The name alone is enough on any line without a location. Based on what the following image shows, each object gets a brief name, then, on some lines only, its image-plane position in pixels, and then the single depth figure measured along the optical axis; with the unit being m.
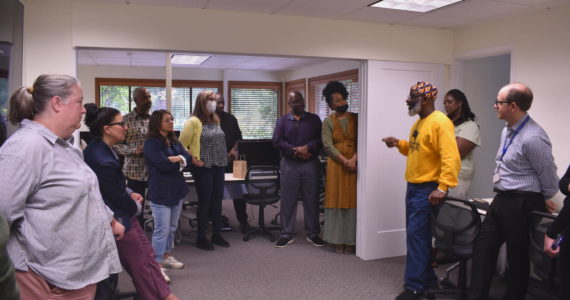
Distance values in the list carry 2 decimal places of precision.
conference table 4.69
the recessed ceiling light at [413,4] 3.38
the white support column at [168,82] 4.73
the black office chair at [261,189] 4.68
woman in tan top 4.21
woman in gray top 1.41
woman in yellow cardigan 4.10
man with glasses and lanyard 2.49
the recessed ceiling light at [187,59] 7.30
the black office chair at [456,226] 2.78
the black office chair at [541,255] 2.46
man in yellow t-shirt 2.85
